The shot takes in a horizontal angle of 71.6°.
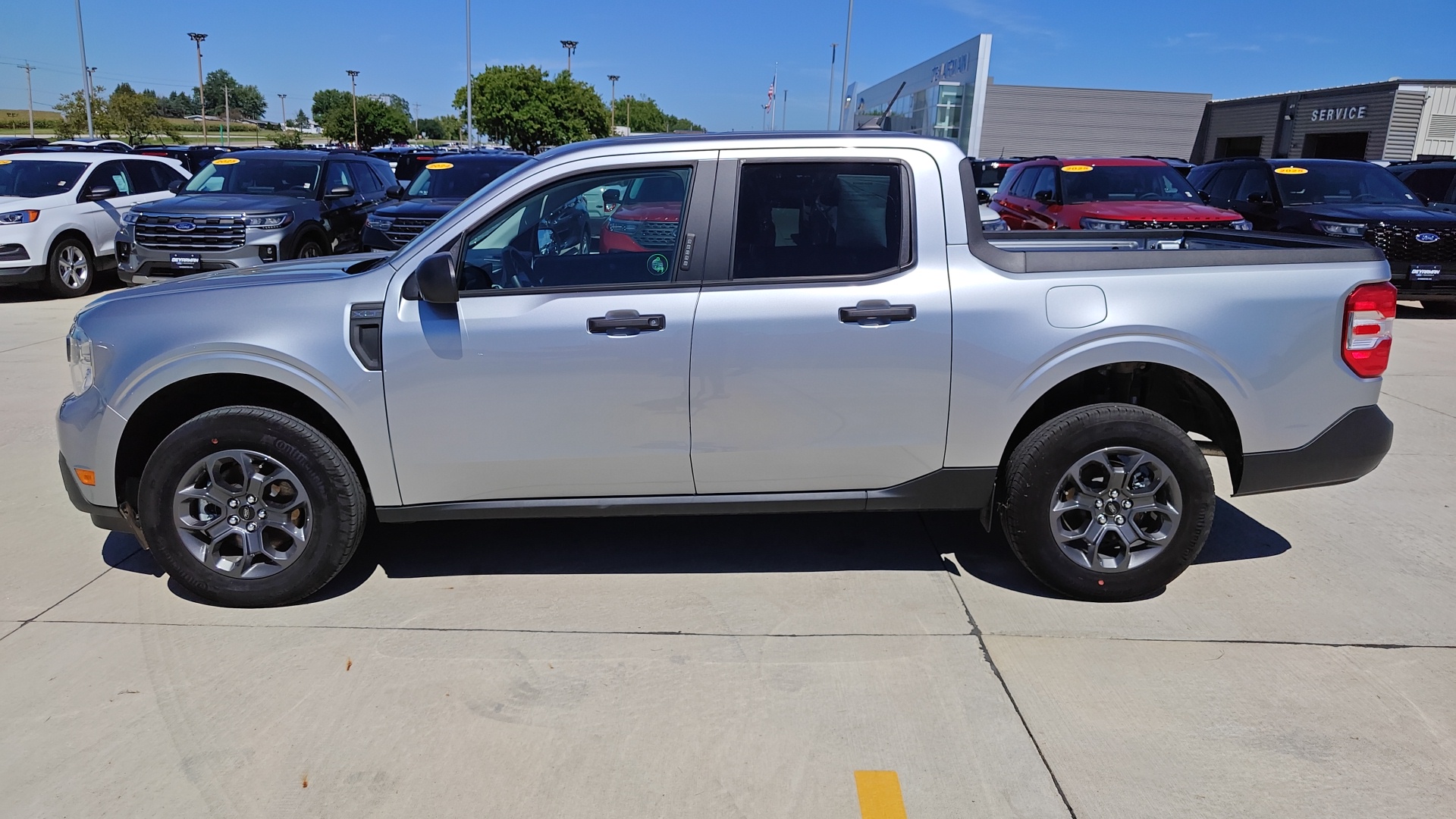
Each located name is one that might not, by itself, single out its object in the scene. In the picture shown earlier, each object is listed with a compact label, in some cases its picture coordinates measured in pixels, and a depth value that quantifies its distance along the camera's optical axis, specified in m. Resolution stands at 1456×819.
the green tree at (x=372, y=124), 85.69
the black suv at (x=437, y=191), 12.48
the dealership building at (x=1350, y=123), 34.45
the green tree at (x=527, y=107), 70.50
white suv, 12.56
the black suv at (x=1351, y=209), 11.92
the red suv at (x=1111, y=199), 11.41
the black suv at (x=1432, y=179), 16.08
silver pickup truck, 4.01
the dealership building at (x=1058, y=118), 49.94
